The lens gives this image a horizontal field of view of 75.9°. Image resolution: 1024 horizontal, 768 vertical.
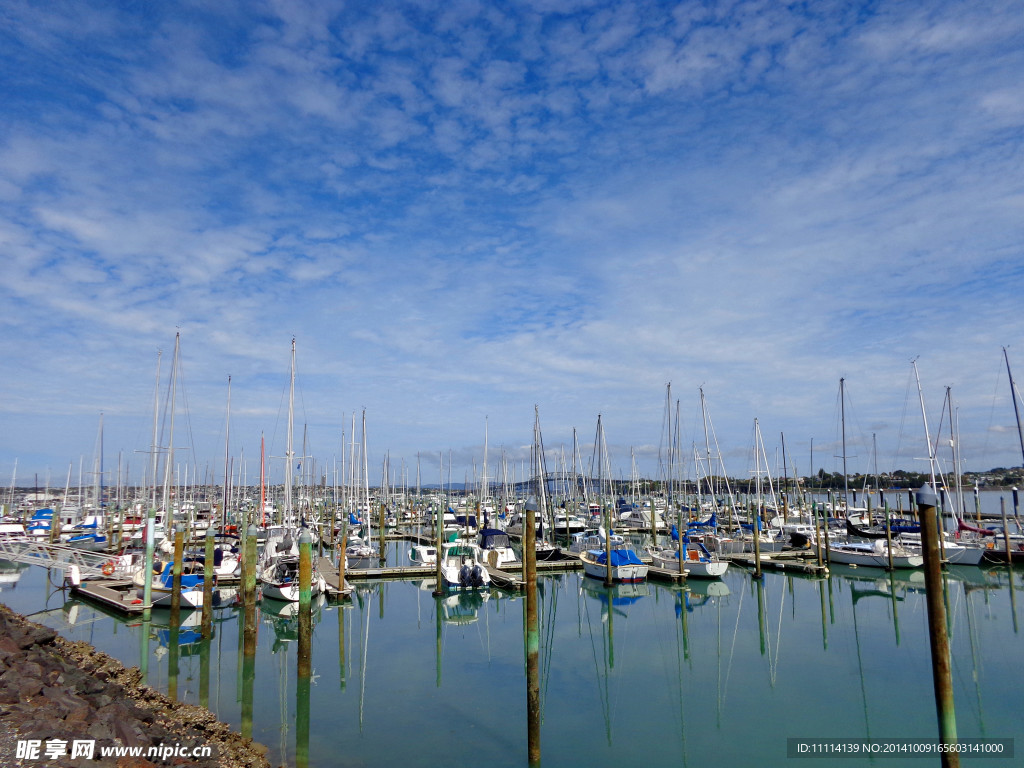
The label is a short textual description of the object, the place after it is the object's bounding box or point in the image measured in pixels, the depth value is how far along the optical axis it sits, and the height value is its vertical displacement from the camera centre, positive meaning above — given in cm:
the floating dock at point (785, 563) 4406 -753
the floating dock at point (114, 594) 3156 -613
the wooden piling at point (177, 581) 2723 -453
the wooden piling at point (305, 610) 2120 -449
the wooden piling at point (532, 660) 1524 -462
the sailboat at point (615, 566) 4138 -669
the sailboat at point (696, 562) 4269 -682
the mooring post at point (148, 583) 3043 -507
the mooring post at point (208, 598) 2646 -503
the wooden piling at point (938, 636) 1182 -333
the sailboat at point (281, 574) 3438 -558
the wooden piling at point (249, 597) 2302 -461
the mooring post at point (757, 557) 4168 -628
